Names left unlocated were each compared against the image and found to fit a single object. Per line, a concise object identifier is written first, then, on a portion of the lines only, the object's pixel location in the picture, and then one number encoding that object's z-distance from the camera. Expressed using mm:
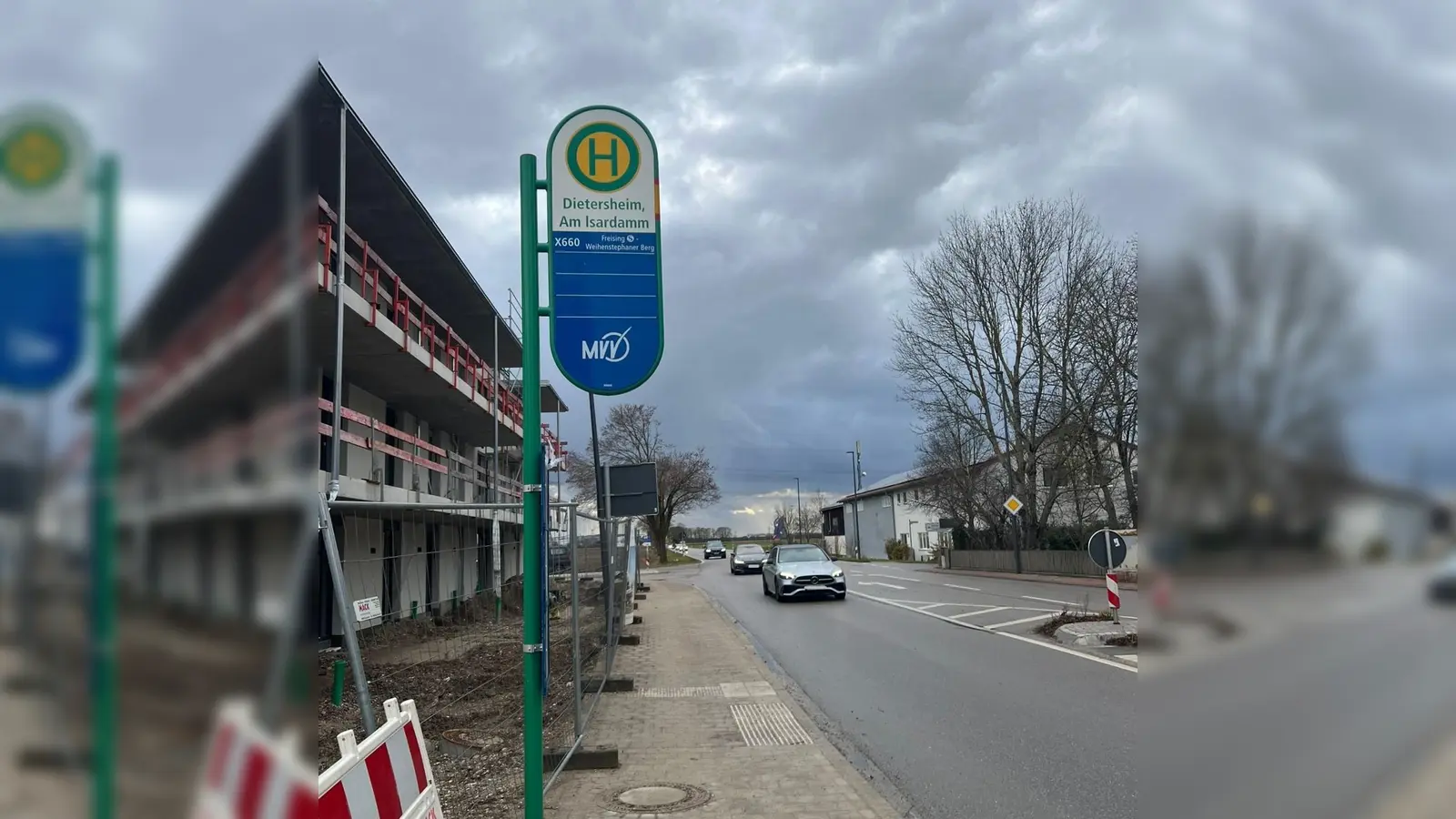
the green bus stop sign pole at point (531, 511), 3627
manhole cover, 5418
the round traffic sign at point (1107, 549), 11314
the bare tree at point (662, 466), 61531
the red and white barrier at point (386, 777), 2596
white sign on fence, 5871
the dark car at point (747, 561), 41406
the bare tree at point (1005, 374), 30812
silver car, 21531
